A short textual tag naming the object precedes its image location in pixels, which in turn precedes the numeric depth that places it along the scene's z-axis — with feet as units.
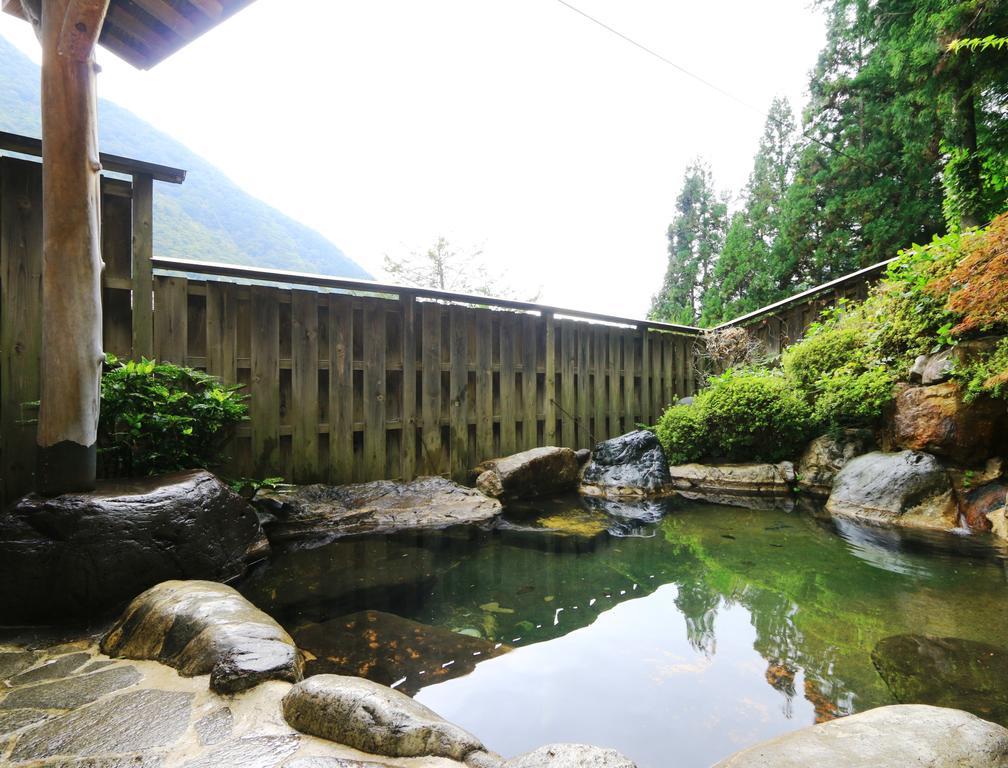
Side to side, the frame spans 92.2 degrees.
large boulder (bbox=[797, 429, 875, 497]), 17.56
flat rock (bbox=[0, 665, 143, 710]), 5.28
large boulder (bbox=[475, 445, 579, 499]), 17.81
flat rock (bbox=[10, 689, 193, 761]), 4.44
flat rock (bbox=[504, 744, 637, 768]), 3.84
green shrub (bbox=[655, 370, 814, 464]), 19.17
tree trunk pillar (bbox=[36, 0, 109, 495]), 8.72
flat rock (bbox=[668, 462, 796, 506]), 18.81
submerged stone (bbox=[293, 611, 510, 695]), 6.65
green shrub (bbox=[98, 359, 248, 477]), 10.36
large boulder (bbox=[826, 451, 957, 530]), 13.97
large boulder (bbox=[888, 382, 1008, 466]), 14.19
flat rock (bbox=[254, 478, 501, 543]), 13.38
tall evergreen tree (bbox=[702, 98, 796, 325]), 48.93
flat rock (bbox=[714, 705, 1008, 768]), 3.93
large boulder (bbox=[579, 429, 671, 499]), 19.38
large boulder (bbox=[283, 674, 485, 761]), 4.21
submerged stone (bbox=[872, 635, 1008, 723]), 5.77
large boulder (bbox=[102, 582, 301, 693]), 5.33
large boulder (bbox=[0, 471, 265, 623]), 7.58
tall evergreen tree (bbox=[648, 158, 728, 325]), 69.62
